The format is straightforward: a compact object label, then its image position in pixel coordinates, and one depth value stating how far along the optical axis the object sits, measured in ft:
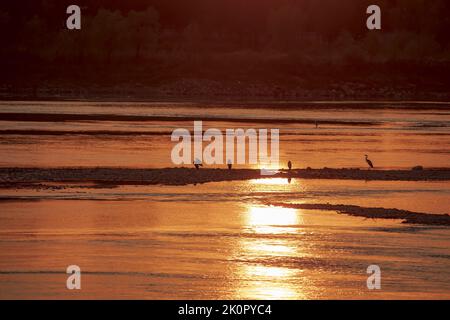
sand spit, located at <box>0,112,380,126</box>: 273.33
